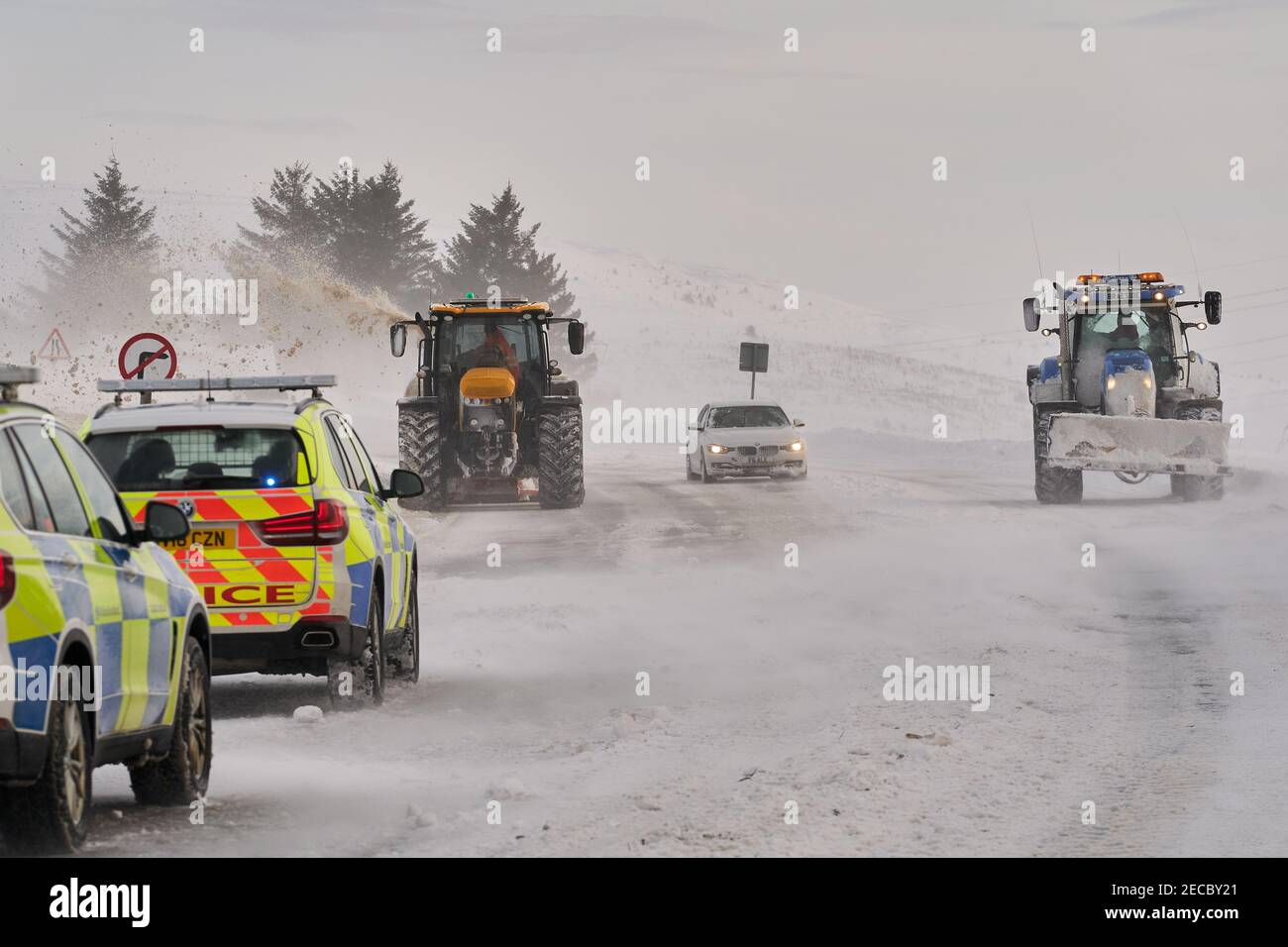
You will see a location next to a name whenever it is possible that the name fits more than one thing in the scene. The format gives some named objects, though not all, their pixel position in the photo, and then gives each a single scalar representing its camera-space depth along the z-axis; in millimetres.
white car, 36062
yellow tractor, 28469
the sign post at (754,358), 47594
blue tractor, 27578
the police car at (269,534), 10977
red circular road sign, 21031
